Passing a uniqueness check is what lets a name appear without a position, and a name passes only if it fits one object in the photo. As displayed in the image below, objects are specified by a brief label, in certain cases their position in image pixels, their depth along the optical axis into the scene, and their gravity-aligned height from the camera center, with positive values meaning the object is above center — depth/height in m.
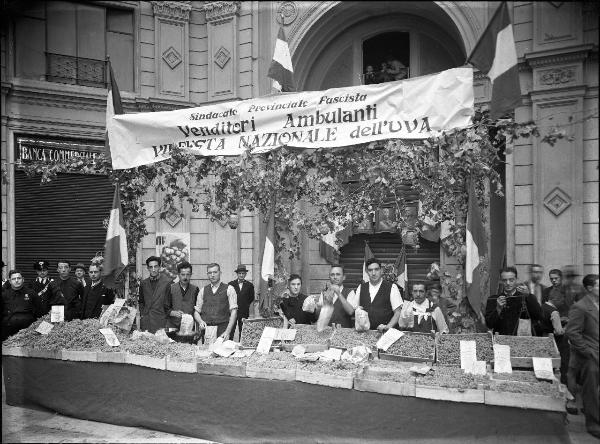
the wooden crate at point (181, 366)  6.21 -1.68
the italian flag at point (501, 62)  5.96 +1.66
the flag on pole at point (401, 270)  10.68 -1.05
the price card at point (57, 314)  7.71 -1.37
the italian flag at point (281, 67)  7.63 +2.03
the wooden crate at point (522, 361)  5.47 -1.42
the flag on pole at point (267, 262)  7.17 -0.61
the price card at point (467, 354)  5.50 -1.37
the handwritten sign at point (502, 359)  5.36 -1.39
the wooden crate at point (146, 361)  6.39 -1.69
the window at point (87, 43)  13.08 +4.09
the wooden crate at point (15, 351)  7.37 -1.81
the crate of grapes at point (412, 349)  5.90 -1.43
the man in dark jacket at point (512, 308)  6.57 -1.08
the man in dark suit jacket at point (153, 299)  8.14 -1.23
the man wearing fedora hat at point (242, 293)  8.77 -1.23
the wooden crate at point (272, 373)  5.68 -1.63
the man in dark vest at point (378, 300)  6.89 -1.05
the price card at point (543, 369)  5.11 -1.42
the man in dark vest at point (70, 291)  9.02 -1.24
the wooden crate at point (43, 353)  7.12 -1.78
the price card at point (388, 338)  6.06 -1.34
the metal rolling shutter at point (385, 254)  12.49 -0.88
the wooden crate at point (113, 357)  6.68 -1.71
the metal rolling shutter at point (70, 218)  13.41 -0.08
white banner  6.30 +1.18
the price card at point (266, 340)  6.43 -1.45
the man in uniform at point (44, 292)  8.77 -1.24
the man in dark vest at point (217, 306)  8.02 -1.30
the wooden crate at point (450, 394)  4.93 -1.59
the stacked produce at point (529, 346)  5.49 -1.29
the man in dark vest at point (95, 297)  8.82 -1.29
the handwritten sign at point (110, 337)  6.98 -1.54
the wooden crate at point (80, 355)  6.86 -1.74
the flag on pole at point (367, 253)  10.95 -0.75
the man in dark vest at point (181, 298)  8.19 -1.22
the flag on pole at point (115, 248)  7.91 -0.48
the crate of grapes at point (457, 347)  5.68 -1.35
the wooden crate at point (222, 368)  5.97 -1.65
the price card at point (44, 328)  7.58 -1.54
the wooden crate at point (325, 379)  5.40 -1.60
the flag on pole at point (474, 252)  6.07 -0.40
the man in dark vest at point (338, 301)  7.00 -1.09
